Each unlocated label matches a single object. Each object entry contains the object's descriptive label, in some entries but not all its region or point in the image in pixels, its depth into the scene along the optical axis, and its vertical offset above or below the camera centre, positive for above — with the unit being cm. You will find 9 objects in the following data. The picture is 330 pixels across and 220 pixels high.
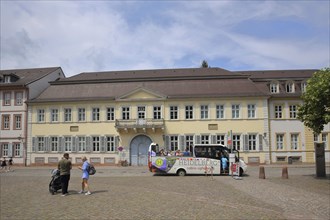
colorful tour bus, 2319 -176
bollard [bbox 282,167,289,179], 1948 -216
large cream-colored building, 3550 +196
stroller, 1383 -190
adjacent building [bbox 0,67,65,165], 3875 +274
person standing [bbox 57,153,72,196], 1369 -138
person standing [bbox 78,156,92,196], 1392 -159
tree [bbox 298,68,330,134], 1777 +180
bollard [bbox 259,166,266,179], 1972 -220
